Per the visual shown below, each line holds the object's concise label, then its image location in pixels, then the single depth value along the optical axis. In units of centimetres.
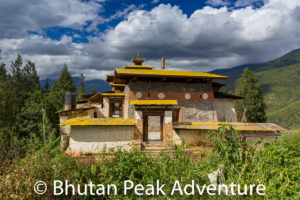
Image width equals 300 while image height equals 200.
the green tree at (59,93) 2556
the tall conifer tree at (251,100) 2706
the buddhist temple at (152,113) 1003
